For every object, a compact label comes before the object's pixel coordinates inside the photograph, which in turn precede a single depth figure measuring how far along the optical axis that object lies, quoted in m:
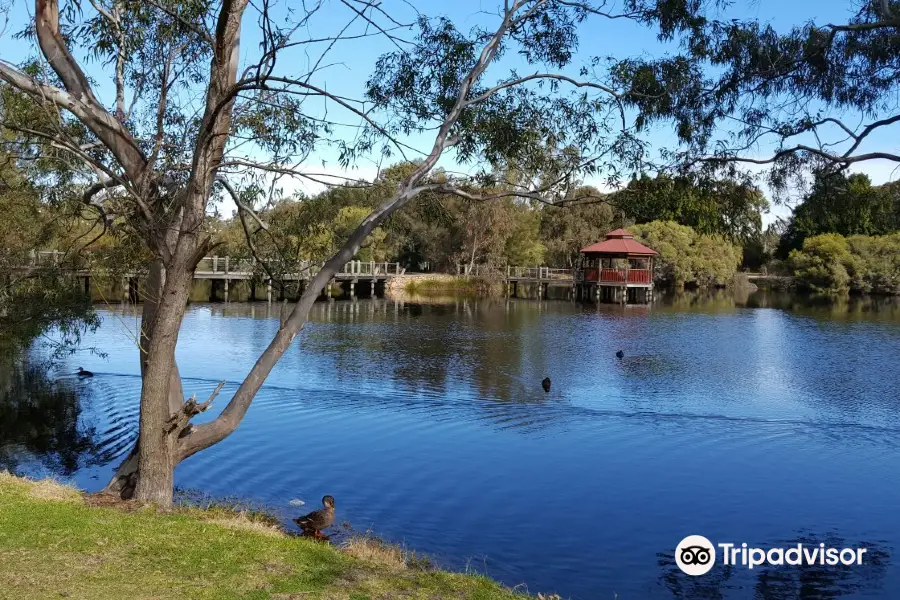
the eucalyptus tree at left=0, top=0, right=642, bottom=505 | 7.24
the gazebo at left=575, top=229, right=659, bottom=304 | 48.38
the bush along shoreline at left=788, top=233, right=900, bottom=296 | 58.69
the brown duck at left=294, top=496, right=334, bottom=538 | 8.07
